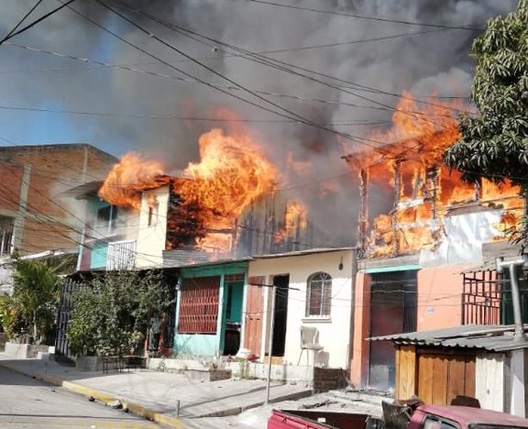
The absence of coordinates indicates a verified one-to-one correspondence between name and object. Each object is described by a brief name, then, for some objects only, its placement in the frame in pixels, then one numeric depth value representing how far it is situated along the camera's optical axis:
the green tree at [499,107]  9.53
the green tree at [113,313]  20.72
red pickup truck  6.05
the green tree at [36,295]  26.17
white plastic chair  16.56
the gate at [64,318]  22.98
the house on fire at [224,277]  17.02
